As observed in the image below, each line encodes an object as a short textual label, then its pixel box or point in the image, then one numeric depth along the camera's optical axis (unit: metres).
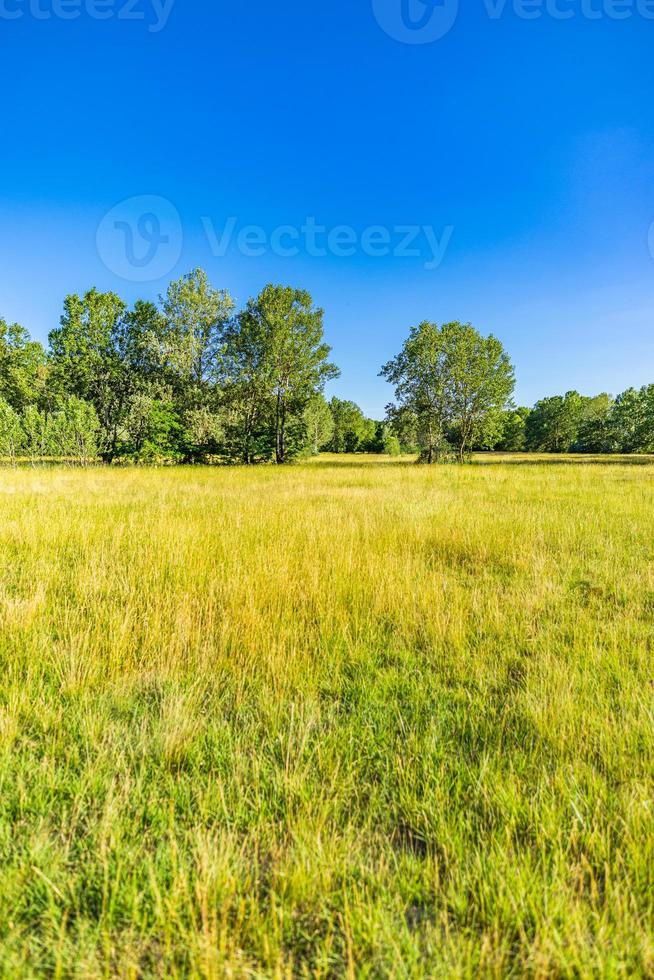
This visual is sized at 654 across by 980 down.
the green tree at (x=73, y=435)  21.98
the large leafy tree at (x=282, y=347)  27.38
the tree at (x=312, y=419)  30.92
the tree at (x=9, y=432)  21.14
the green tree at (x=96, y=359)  30.22
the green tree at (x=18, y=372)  40.75
